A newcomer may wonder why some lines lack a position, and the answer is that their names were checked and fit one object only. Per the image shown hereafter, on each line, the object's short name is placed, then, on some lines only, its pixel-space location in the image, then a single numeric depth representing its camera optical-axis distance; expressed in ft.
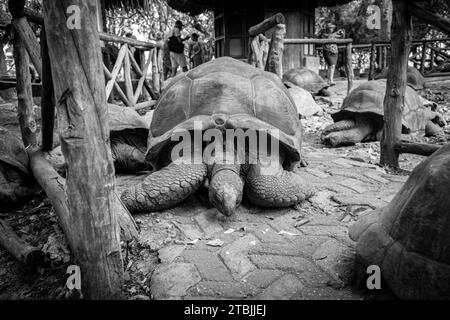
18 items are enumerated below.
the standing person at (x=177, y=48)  35.63
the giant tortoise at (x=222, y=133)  8.36
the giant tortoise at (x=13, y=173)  9.61
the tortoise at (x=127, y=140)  11.89
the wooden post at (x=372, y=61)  34.63
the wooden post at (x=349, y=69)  28.81
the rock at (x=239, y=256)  6.37
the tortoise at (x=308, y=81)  30.19
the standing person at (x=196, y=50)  42.91
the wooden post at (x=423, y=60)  38.24
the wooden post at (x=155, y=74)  24.13
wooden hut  37.76
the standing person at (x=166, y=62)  36.96
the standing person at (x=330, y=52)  35.53
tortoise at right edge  4.23
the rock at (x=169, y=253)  6.73
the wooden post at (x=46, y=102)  7.36
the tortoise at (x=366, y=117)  16.84
